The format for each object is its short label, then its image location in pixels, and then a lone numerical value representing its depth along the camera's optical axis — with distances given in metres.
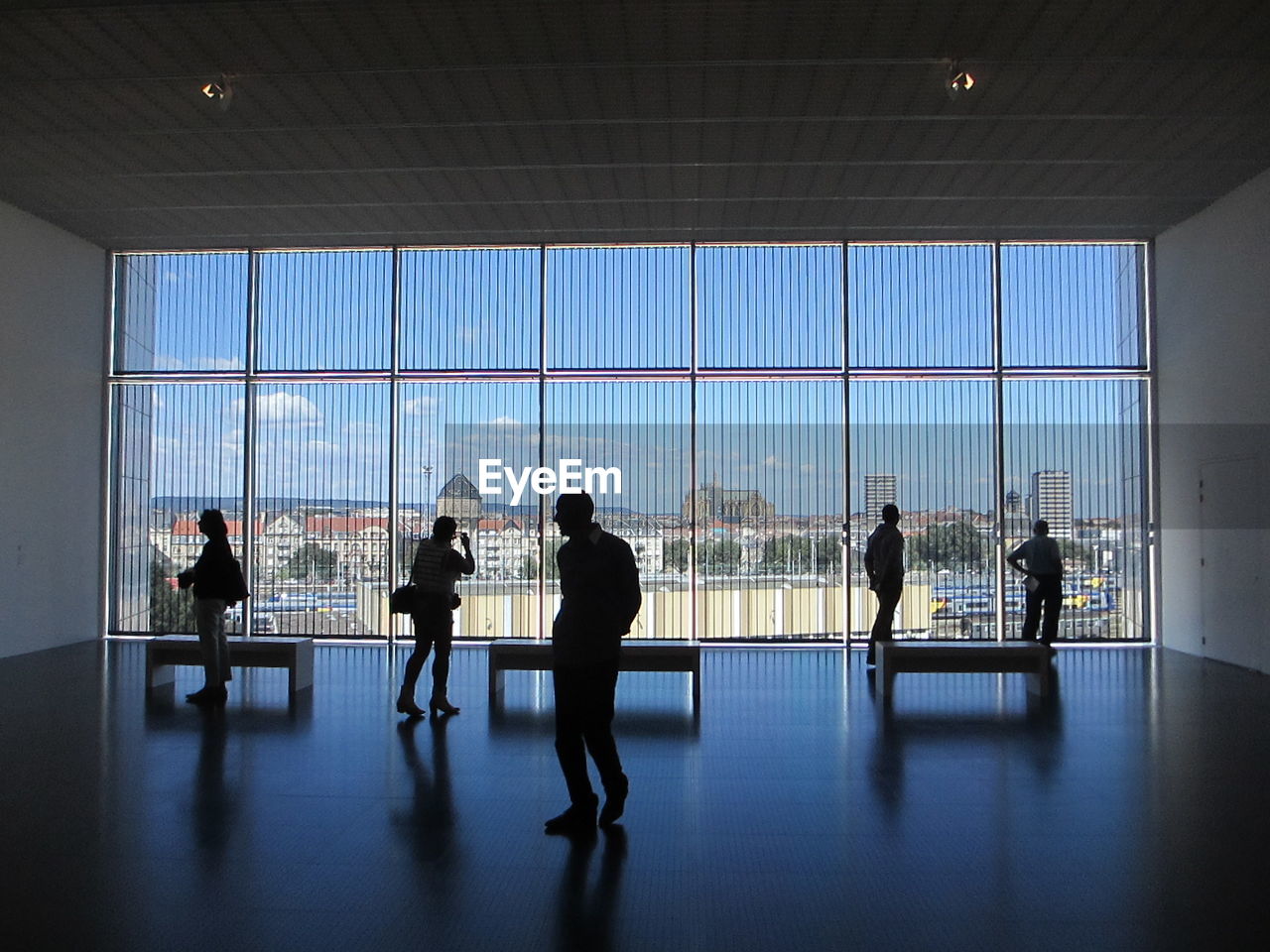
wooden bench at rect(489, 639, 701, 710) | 8.27
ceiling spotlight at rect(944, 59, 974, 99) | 7.31
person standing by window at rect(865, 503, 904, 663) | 9.73
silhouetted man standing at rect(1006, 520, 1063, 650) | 10.84
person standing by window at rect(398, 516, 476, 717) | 7.27
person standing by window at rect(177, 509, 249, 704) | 8.02
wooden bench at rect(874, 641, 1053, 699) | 8.22
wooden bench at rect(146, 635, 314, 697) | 8.34
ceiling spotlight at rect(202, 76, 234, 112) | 7.52
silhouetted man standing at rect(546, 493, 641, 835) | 4.56
